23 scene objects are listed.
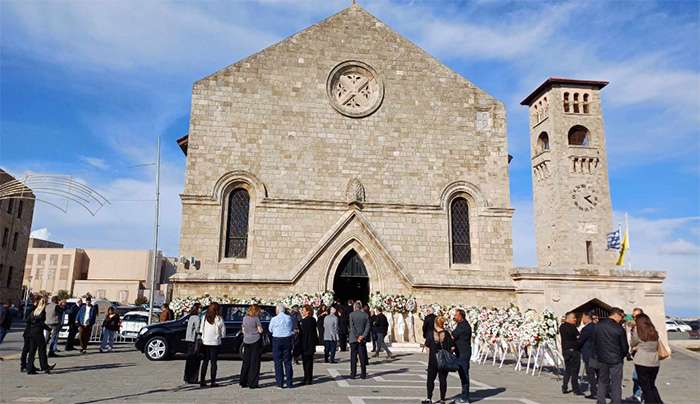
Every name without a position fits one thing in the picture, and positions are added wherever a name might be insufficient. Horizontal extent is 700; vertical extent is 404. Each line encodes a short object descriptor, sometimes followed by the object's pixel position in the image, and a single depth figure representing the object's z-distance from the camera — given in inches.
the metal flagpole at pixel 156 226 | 837.0
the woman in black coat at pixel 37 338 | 448.8
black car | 560.1
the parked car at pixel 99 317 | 733.5
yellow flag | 1269.7
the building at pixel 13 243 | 1701.5
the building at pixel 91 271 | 3297.2
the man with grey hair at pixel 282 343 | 396.2
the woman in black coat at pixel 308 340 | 416.8
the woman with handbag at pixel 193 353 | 402.3
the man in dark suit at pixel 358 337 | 457.7
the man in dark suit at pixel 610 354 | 345.7
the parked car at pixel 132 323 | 871.7
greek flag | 1238.9
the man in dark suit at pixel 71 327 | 635.5
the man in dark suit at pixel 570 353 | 419.2
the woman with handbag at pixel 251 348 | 391.9
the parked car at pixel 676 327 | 1784.0
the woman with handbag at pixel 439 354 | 345.4
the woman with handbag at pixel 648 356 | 340.8
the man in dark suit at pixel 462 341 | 360.2
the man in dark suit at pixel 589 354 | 405.1
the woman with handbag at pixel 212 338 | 399.9
